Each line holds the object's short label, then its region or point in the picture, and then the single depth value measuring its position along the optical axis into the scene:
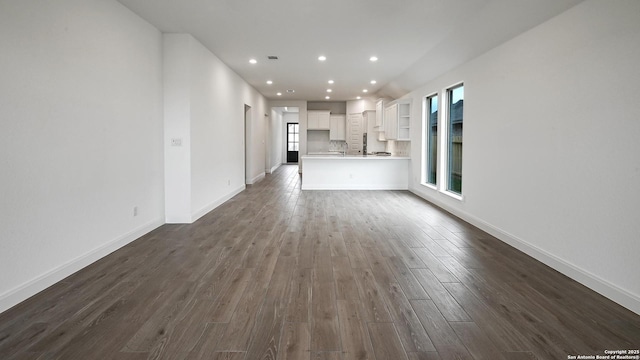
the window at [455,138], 5.66
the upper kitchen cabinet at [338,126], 12.27
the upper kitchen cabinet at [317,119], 12.09
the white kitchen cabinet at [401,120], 8.19
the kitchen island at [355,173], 8.41
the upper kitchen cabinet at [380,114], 9.75
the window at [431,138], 6.91
